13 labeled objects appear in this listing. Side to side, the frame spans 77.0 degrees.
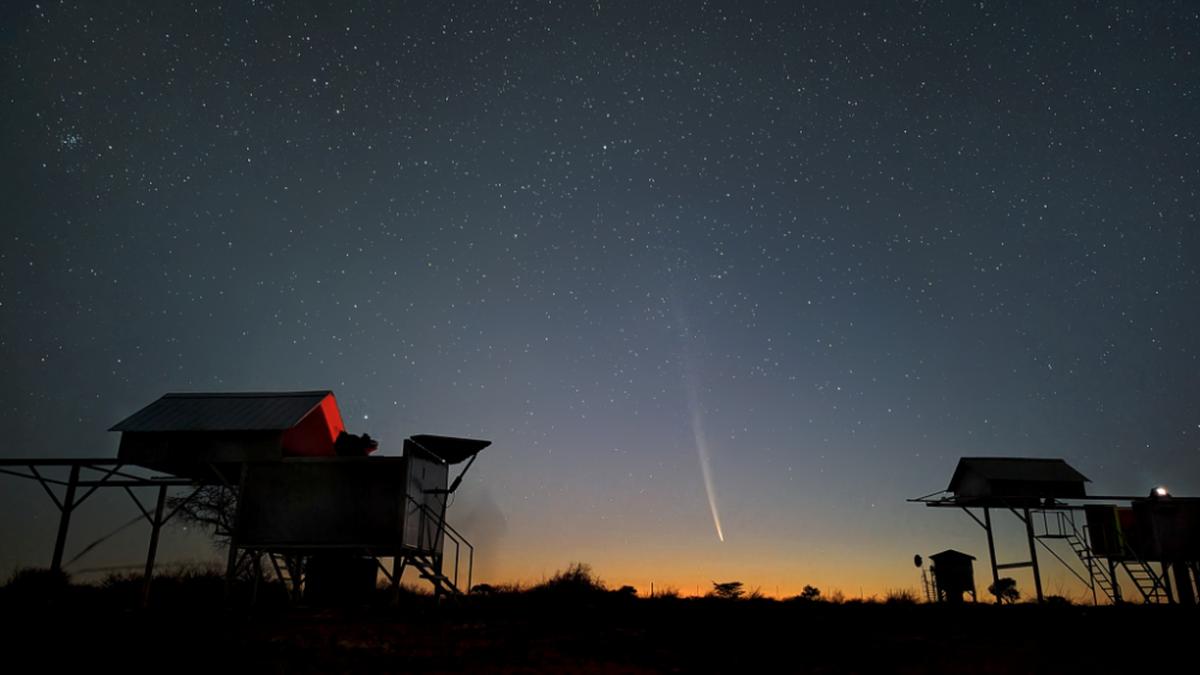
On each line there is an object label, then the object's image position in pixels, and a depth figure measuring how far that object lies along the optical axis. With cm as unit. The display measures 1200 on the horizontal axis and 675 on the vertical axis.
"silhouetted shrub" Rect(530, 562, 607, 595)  2407
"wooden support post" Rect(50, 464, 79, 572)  2211
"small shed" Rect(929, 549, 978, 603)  3969
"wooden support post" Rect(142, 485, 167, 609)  2255
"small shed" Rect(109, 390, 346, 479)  2155
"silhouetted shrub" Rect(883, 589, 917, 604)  2318
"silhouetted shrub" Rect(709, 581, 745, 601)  2258
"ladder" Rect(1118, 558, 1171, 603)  3334
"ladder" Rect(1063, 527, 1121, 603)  3288
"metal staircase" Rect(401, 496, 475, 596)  2161
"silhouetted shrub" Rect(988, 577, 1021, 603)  4437
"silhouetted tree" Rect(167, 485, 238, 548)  3466
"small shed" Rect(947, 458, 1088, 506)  3150
